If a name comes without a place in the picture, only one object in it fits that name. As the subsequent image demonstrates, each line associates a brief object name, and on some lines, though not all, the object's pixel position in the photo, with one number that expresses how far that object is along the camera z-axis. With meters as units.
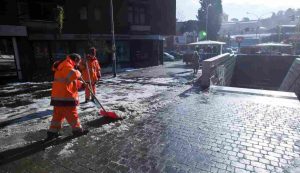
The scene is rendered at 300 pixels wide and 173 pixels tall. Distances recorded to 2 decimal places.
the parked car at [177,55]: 36.94
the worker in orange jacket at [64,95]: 5.42
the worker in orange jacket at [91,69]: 8.98
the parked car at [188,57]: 25.46
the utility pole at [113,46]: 16.28
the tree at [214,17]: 47.56
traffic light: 42.64
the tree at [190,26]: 52.48
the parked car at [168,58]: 33.47
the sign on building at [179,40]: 56.34
